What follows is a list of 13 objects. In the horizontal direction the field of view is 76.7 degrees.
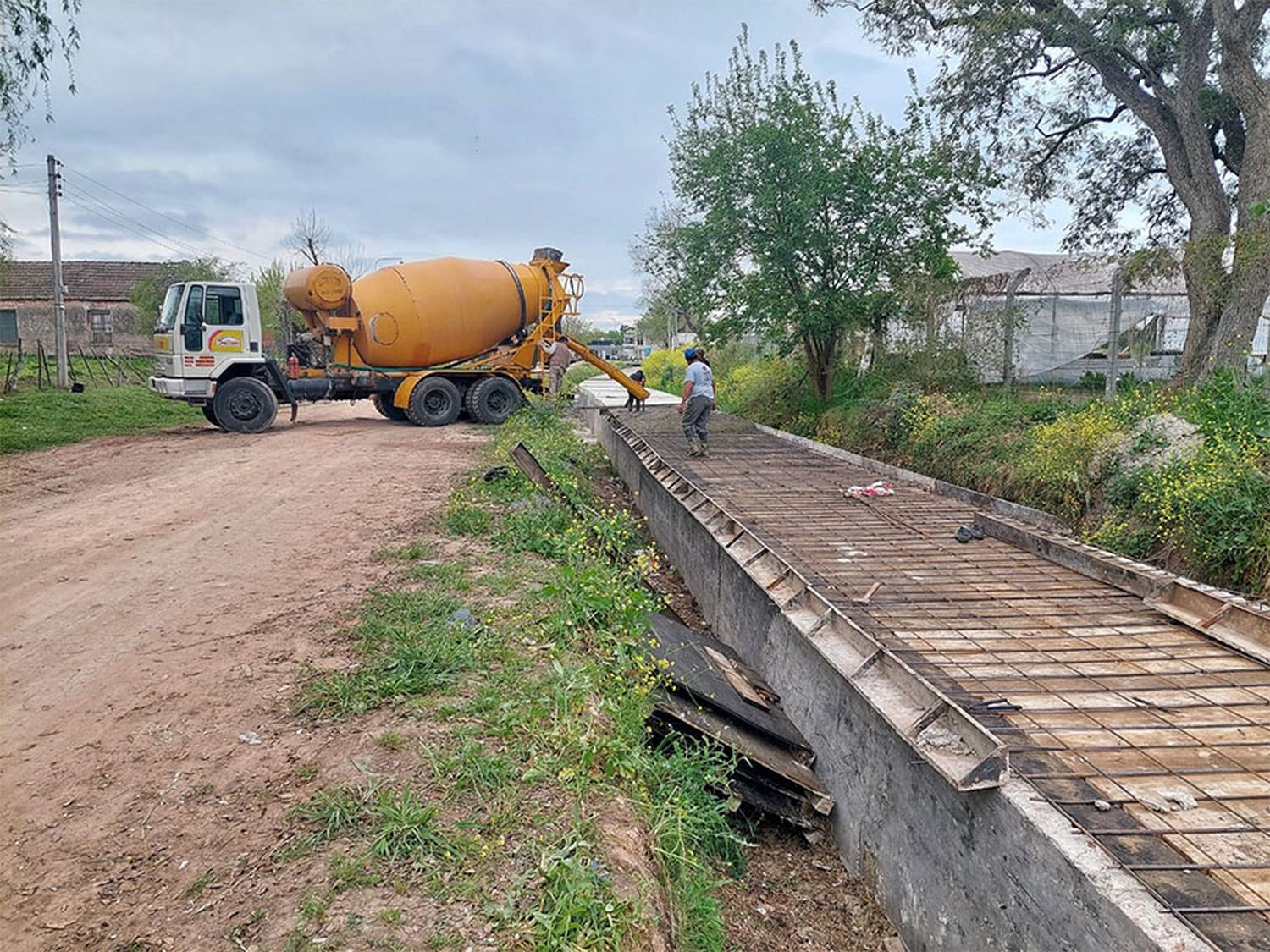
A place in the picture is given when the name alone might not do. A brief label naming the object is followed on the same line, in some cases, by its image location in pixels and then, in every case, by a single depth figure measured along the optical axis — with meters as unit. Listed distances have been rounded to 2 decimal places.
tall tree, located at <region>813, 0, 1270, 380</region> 9.38
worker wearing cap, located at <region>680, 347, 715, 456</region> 11.08
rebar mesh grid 2.76
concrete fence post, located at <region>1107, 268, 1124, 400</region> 9.41
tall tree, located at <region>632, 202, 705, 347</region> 14.00
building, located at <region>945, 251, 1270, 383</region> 11.16
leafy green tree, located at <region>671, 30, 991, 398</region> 12.57
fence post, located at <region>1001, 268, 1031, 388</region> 11.10
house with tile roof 33.62
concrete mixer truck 13.61
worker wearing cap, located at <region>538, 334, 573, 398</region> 16.33
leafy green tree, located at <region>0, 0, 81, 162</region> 10.04
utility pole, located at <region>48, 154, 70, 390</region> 19.16
